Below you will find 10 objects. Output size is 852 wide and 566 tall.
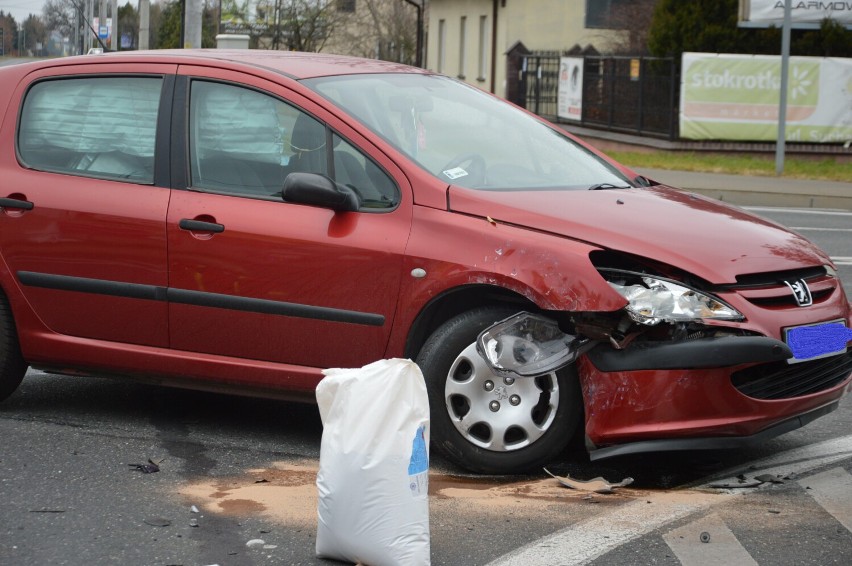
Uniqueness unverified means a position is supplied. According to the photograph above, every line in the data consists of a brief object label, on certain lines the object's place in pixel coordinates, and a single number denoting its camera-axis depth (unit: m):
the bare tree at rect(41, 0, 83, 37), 52.22
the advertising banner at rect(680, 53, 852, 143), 22.59
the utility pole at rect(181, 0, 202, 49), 24.22
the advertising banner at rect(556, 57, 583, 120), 29.80
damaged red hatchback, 4.73
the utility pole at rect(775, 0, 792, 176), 19.77
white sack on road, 3.97
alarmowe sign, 23.25
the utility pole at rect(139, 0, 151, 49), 37.00
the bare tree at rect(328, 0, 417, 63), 54.25
